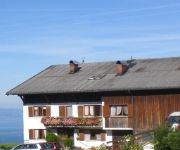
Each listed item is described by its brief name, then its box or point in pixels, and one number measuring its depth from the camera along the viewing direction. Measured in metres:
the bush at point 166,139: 39.28
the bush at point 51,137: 66.19
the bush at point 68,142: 66.00
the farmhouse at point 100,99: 62.09
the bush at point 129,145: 39.25
